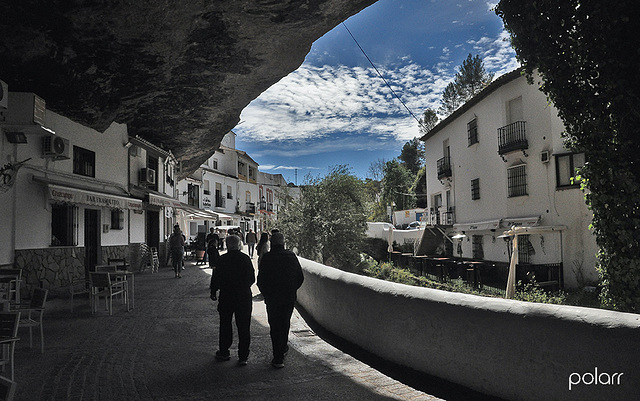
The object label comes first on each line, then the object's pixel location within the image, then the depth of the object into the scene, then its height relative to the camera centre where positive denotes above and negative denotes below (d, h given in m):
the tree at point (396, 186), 51.31 +4.22
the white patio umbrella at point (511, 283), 13.55 -2.18
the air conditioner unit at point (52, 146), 9.72 +1.95
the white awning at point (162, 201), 15.56 +1.00
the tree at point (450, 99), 49.28 +14.50
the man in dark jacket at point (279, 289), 5.12 -0.83
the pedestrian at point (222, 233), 32.09 -0.71
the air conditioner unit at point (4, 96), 8.36 +2.73
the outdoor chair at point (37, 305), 5.43 -1.05
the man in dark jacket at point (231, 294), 5.24 -0.91
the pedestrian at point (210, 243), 13.73 -0.67
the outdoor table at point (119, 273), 8.29 -0.99
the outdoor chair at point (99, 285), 7.83 -1.09
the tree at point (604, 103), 5.59 +1.59
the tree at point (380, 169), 54.38 +7.22
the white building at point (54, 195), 8.66 +0.83
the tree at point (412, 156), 61.78 +9.56
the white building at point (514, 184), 16.14 +1.59
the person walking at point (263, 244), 11.43 -0.58
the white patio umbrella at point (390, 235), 24.23 -0.88
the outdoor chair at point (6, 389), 2.23 -0.88
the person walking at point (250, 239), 22.80 -0.85
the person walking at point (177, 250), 14.44 -0.86
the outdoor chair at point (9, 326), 3.92 -0.92
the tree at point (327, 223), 18.16 -0.05
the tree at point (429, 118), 50.83 +12.55
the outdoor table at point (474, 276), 17.09 -2.42
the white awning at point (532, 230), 15.68 -0.52
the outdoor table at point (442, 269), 19.42 -2.42
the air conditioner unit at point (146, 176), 16.06 +1.96
